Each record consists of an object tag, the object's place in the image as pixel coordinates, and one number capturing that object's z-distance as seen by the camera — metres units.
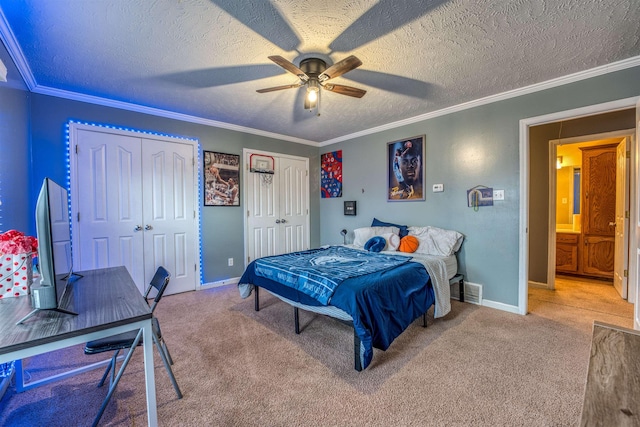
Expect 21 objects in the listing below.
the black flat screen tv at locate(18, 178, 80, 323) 1.11
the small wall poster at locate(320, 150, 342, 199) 5.15
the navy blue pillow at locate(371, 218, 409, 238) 3.89
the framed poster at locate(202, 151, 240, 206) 4.08
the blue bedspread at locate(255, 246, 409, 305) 2.28
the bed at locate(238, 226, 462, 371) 2.04
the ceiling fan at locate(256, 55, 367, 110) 2.04
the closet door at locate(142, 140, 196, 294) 3.61
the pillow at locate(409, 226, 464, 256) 3.41
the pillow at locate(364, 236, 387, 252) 3.70
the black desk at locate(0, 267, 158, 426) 1.01
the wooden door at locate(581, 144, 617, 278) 4.21
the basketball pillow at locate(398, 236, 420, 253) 3.59
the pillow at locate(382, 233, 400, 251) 3.73
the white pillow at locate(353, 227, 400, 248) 4.02
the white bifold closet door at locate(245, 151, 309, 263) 4.55
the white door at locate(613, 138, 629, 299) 3.46
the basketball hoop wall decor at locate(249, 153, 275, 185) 4.52
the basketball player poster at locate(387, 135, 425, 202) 3.95
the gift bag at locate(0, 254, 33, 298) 1.42
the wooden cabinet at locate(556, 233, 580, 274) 4.54
